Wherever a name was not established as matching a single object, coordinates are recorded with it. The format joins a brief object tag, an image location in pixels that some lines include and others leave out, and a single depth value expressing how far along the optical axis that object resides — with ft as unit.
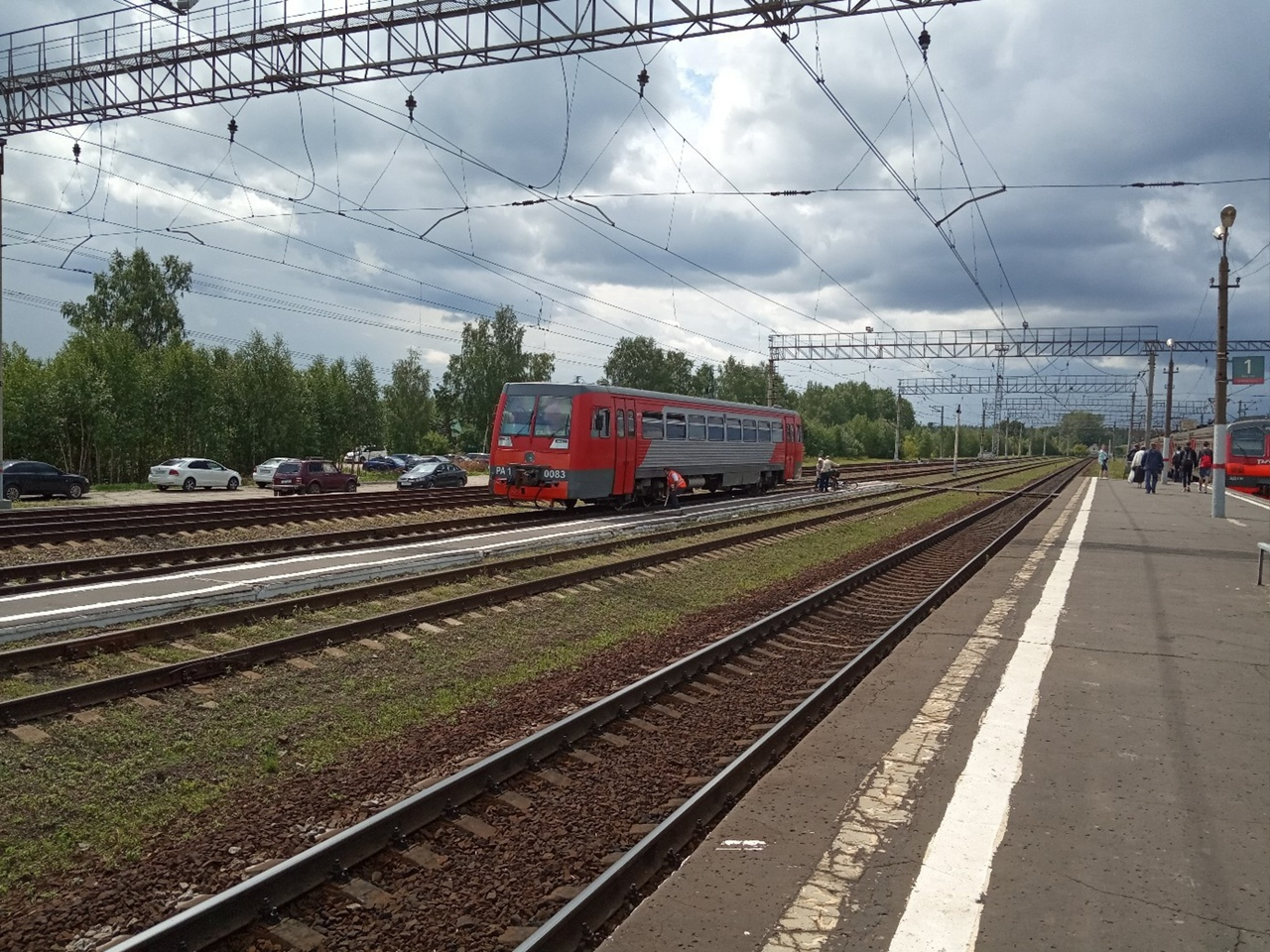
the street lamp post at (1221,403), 77.05
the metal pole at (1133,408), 262.92
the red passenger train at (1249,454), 121.90
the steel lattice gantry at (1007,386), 220.64
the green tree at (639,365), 330.13
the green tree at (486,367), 280.31
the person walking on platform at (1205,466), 114.42
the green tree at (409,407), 282.97
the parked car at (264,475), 133.90
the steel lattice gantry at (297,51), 45.14
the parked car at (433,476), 116.67
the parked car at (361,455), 204.64
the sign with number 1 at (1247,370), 96.43
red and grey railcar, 71.31
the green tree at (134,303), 212.84
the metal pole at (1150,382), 151.51
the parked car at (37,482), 92.07
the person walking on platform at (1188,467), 123.03
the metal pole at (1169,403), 149.05
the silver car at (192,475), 121.60
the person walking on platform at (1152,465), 114.73
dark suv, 108.78
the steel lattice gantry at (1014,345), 148.36
